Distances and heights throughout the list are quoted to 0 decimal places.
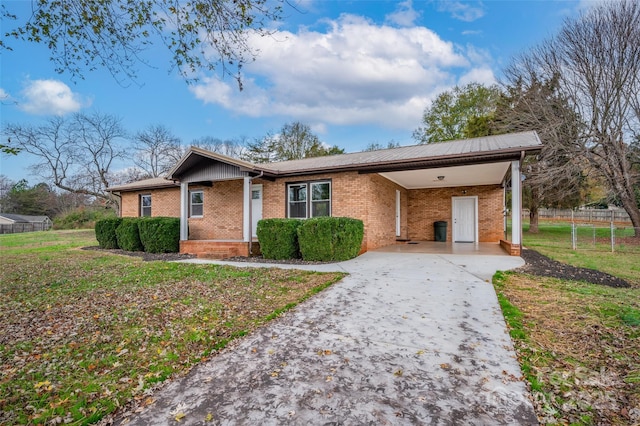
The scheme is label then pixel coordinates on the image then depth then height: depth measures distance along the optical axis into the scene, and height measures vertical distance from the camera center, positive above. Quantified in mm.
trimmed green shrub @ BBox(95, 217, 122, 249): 13102 -653
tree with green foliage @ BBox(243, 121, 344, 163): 28922 +6769
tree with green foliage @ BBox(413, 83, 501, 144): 25234 +8960
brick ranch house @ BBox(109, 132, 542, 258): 9500 +975
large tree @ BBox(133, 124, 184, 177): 29953 +6525
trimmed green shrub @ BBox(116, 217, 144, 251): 12227 -699
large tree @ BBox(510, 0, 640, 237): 13594 +6316
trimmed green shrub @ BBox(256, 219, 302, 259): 9227 -649
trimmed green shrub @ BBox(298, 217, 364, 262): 8617 -613
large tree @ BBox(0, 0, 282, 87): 3912 +2478
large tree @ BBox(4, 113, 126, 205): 24047 +5509
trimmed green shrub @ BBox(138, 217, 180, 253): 11625 -660
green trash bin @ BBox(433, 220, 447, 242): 14086 -669
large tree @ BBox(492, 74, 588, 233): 15461 +4565
